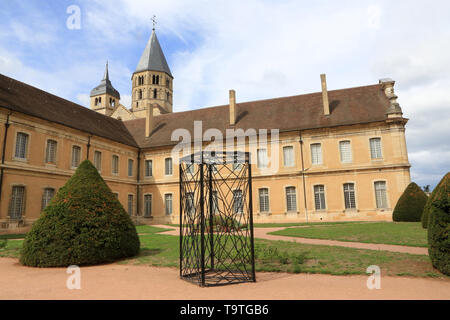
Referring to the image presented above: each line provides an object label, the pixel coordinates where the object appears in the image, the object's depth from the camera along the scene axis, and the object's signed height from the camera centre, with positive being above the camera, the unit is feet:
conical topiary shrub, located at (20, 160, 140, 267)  23.86 -1.56
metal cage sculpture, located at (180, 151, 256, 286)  17.88 -4.29
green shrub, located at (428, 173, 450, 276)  18.56 -1.80
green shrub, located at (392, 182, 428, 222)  53.62 -0.14
